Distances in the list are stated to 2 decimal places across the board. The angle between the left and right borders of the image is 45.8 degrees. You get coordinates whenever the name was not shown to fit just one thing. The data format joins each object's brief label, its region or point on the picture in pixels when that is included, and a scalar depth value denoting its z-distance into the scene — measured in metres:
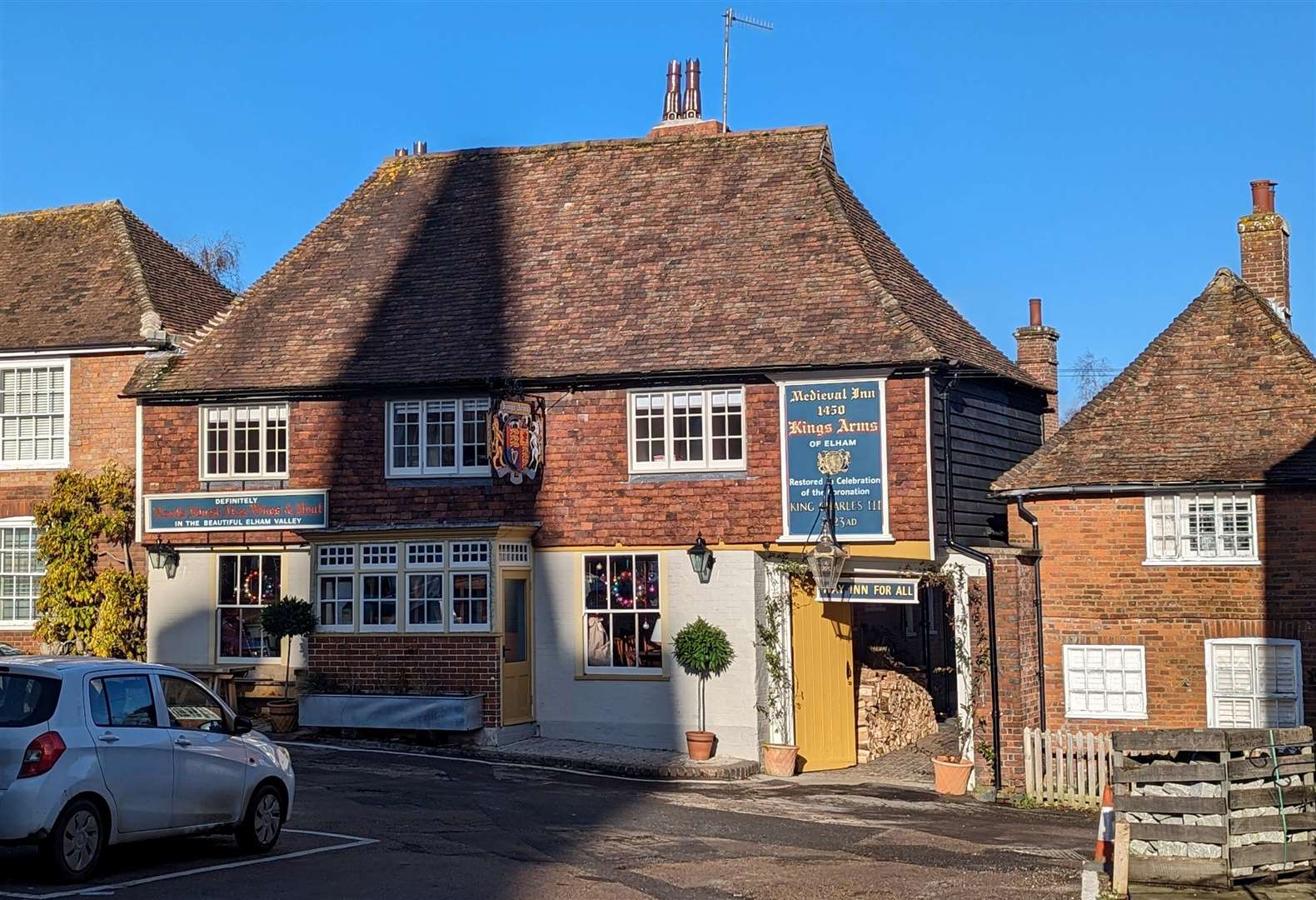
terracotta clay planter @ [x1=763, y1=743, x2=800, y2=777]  22.81
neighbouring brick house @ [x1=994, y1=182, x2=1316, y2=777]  21.47
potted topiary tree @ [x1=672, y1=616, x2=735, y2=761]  23.36
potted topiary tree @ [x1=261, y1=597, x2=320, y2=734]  24.64
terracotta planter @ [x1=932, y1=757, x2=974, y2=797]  20.98
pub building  23.48
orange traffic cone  14.64
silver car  11.47
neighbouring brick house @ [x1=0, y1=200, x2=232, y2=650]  27.58
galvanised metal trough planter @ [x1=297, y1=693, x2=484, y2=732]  23.47
